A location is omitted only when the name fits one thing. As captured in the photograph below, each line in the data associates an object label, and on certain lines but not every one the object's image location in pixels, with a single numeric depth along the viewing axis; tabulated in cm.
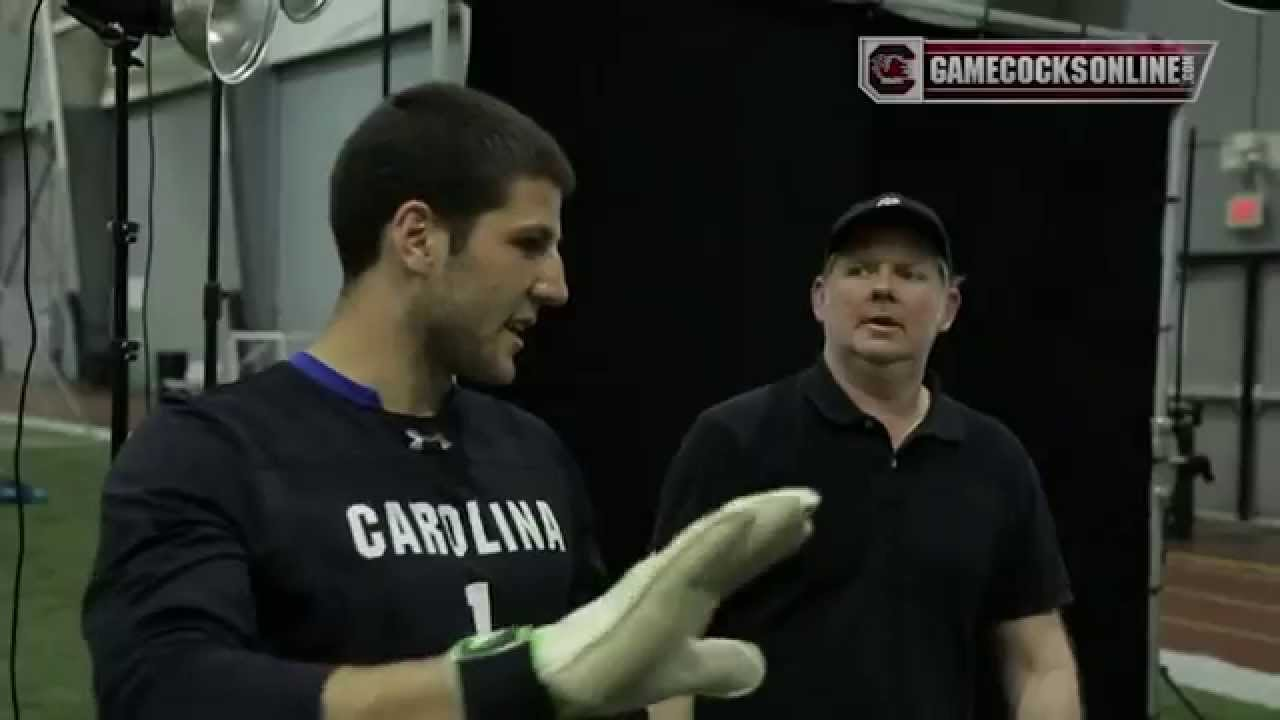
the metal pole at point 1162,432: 367
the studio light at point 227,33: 316
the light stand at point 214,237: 335
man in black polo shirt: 188
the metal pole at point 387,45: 331
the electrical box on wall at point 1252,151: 993
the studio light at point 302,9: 374
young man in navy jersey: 95
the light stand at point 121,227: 293
